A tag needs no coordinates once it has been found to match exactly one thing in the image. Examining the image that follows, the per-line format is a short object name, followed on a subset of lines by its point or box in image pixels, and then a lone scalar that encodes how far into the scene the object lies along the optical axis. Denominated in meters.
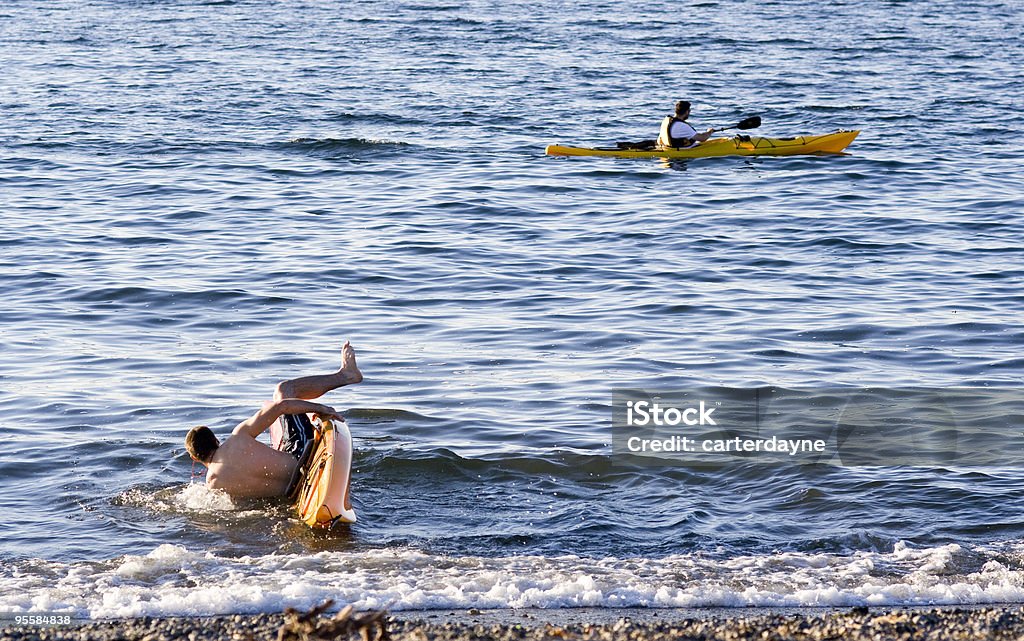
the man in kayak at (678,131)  39.66
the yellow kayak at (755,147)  40.47
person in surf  16.08
